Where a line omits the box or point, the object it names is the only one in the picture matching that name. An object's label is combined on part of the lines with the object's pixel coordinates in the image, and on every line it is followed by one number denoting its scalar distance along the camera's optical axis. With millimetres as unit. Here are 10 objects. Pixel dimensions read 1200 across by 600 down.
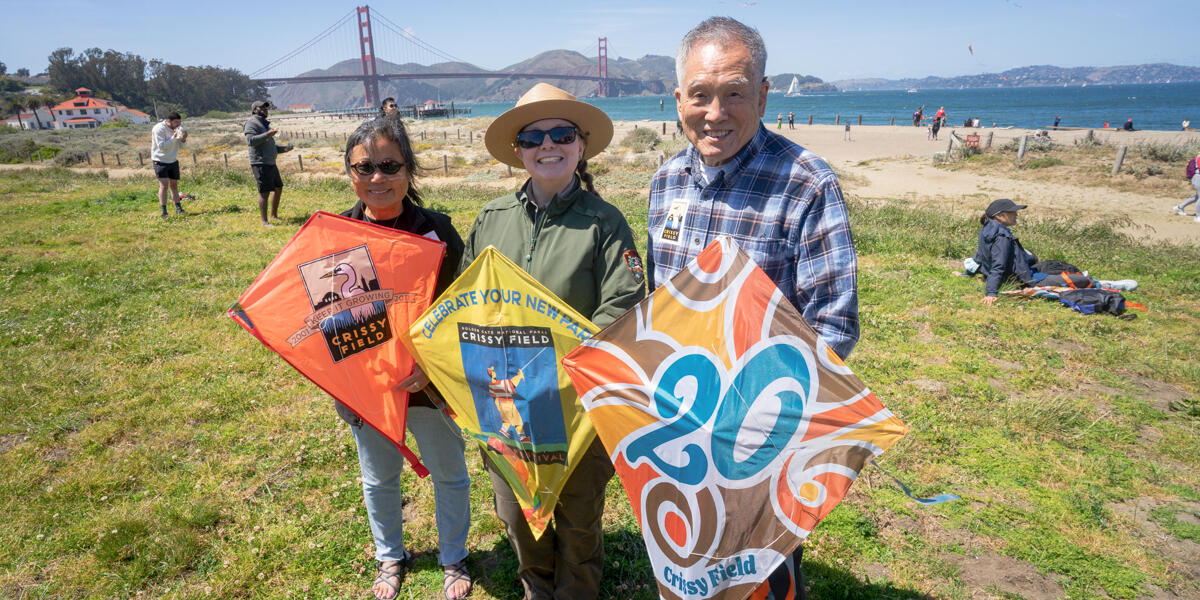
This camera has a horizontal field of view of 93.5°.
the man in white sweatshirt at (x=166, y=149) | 11648
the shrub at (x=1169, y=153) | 24281
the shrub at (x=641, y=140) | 38762
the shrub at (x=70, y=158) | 29312
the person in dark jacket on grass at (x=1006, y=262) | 8242
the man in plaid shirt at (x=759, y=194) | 2170
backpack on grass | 7625
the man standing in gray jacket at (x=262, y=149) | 10734
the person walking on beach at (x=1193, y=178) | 15109
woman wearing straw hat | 2562
